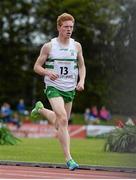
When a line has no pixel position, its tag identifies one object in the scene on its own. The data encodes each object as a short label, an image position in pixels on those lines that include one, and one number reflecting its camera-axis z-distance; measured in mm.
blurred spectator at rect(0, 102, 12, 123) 40344
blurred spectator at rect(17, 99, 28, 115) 43681
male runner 10864
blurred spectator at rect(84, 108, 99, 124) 41519
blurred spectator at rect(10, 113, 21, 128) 37778
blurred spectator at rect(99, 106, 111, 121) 42031
